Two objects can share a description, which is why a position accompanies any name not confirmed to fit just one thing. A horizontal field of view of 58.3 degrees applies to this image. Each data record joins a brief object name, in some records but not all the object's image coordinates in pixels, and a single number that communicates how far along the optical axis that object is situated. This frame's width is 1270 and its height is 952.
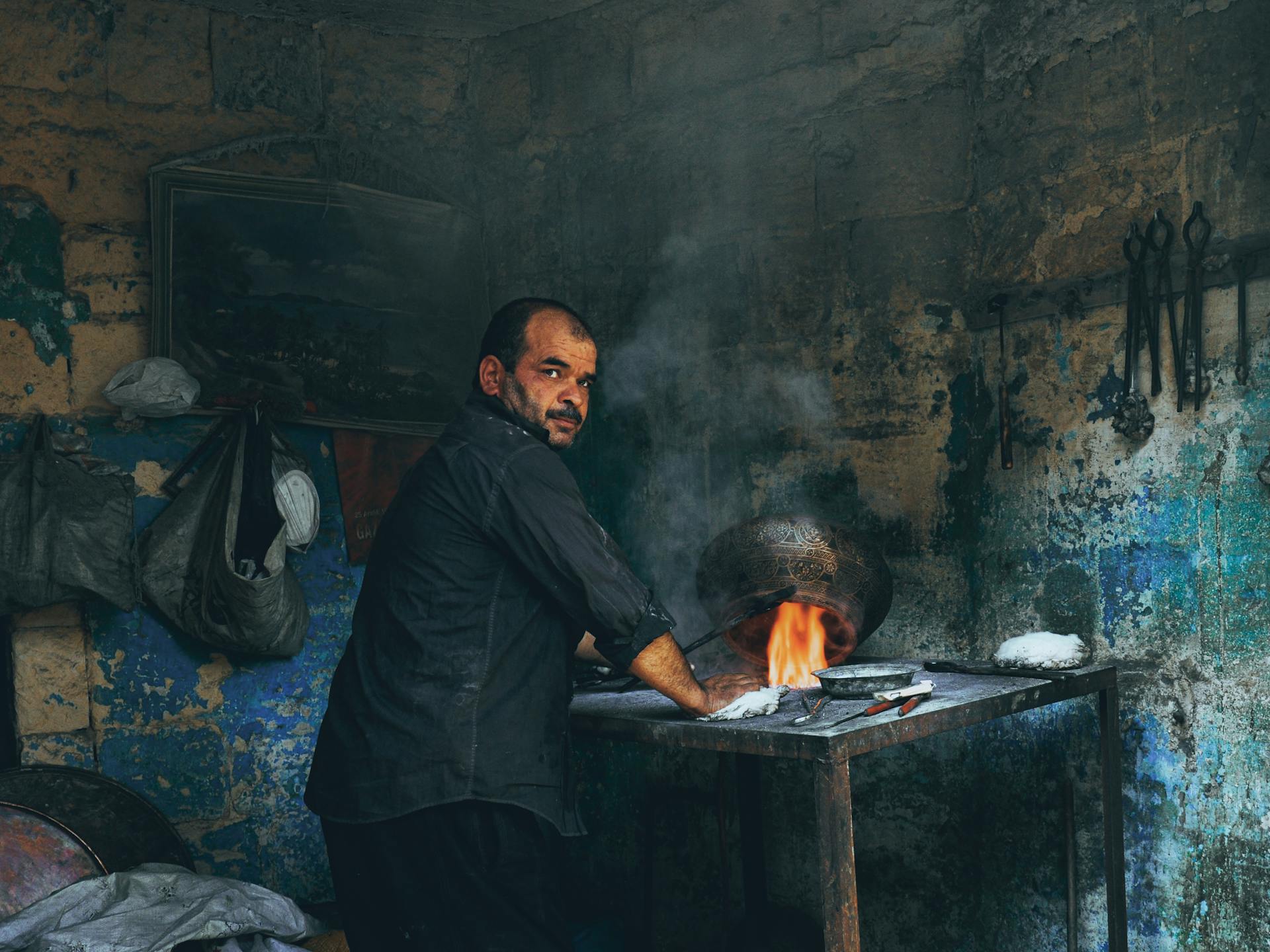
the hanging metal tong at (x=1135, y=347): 3.40
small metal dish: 2.91
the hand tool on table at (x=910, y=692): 2.79
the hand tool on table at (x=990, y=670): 3.14
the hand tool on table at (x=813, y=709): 2.69
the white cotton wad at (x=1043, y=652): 3.19
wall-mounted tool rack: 3.18
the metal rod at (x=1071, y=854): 3.52
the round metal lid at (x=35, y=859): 3.49
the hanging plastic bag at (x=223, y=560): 4.13
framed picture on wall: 4.36
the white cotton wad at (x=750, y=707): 2.76
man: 2.51
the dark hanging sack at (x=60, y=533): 3.85
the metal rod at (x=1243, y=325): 3.18
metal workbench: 2.48
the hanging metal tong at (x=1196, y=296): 3.27
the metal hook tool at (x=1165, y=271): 3.33
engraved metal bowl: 3.42
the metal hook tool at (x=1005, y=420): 3.74
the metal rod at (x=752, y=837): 3.82
